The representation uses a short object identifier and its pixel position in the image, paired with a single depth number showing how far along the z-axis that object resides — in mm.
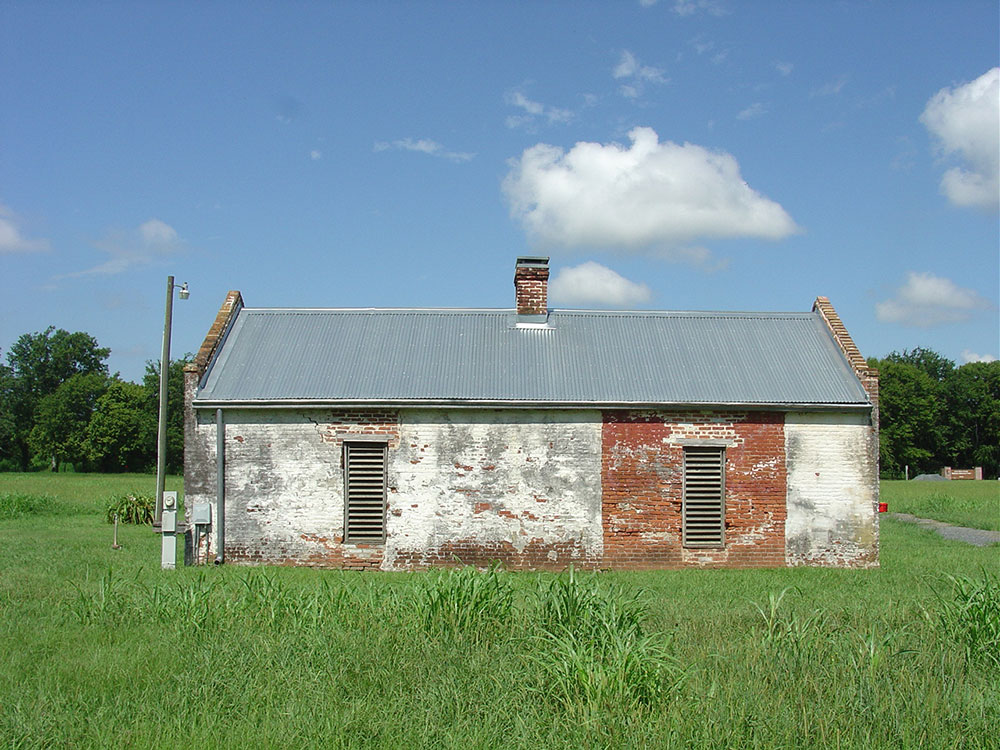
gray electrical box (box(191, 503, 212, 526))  15156
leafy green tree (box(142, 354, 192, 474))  64812
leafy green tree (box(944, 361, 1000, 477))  89062
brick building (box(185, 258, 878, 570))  15117
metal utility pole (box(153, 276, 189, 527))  20750
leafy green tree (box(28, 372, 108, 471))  74938
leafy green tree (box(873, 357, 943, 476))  84938
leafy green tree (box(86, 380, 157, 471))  71875
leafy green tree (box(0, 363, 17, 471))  78750
